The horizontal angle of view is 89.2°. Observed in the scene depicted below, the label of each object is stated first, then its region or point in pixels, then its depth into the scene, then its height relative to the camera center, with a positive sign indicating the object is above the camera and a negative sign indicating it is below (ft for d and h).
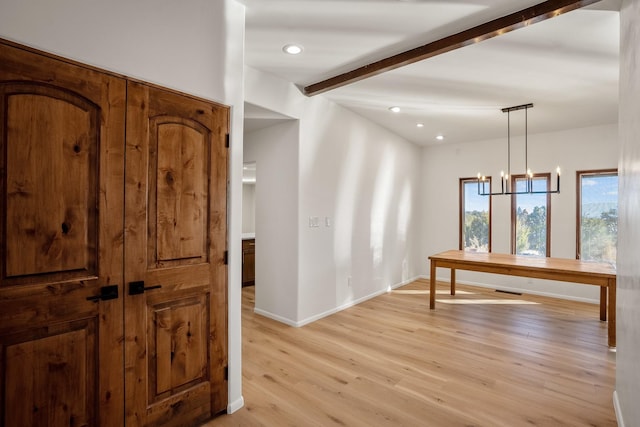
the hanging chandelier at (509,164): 15.17 +2.96
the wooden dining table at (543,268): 11.26 -2.10
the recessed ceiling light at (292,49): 9.53 +4.94
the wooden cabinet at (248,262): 19.04 -2.87
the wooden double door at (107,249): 4.80 -0.63
